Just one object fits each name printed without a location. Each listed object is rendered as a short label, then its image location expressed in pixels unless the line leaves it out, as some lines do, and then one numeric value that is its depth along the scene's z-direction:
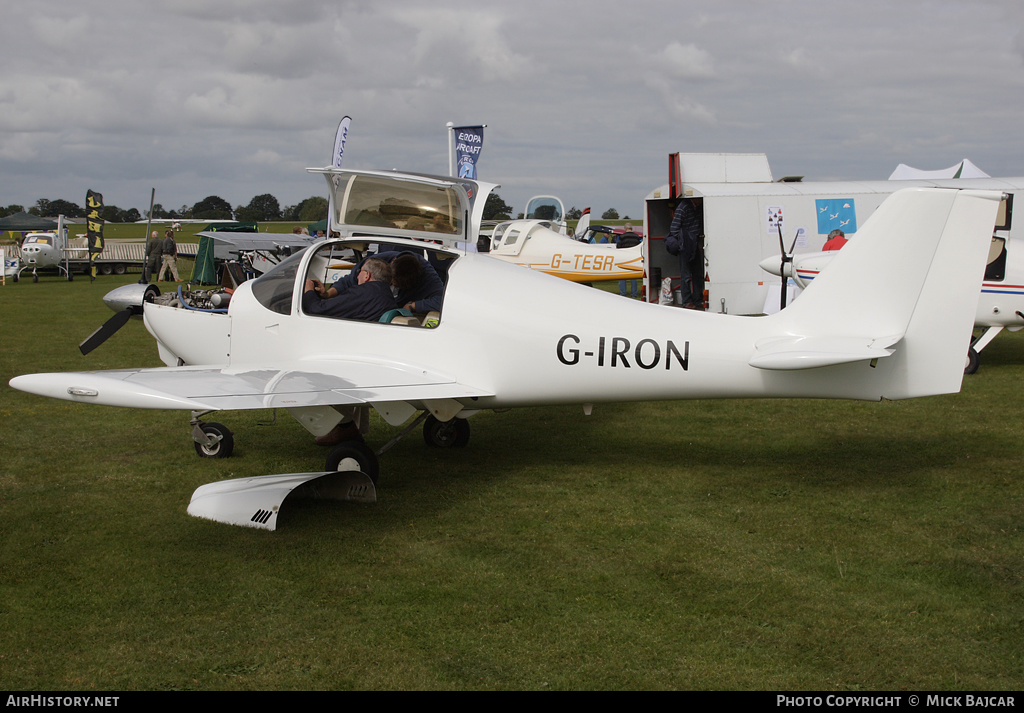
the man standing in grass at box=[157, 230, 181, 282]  27.12
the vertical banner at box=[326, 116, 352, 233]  16.97
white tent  19.06
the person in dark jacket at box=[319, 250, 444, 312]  6.73
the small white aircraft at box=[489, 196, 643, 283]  21.50
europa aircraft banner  24.64
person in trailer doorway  15.79
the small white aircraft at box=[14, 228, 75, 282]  30.45
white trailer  14.92
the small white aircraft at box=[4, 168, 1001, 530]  5.36
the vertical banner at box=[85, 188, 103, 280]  30.89
